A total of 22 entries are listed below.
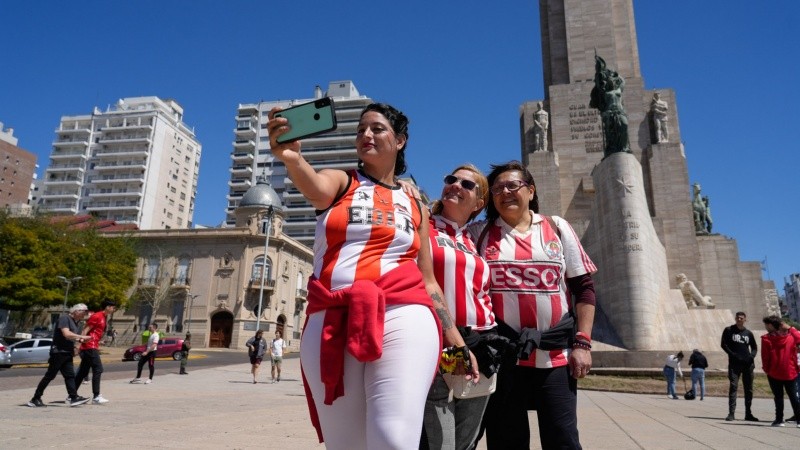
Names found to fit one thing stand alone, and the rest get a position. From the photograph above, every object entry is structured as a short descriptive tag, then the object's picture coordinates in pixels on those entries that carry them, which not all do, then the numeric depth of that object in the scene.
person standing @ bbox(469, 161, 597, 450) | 2.95
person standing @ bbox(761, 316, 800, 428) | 7.91
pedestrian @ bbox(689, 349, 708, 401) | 12.66
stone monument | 18.39
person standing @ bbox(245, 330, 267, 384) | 15.80
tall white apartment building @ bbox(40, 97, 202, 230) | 79.25
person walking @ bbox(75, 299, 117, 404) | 8.45
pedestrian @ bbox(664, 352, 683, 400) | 12.98
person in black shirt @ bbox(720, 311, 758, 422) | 8.72
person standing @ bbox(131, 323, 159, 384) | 14.48
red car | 29.84
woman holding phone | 1.98
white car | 22.83
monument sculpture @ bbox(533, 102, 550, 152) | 28.30
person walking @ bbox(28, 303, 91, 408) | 8.12
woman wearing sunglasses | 2.61
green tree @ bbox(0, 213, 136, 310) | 35.88
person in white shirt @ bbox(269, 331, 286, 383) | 16.80
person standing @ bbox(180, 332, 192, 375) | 17.31
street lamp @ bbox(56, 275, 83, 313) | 35.70
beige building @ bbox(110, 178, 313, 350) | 44.59
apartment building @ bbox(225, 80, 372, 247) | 77.12
